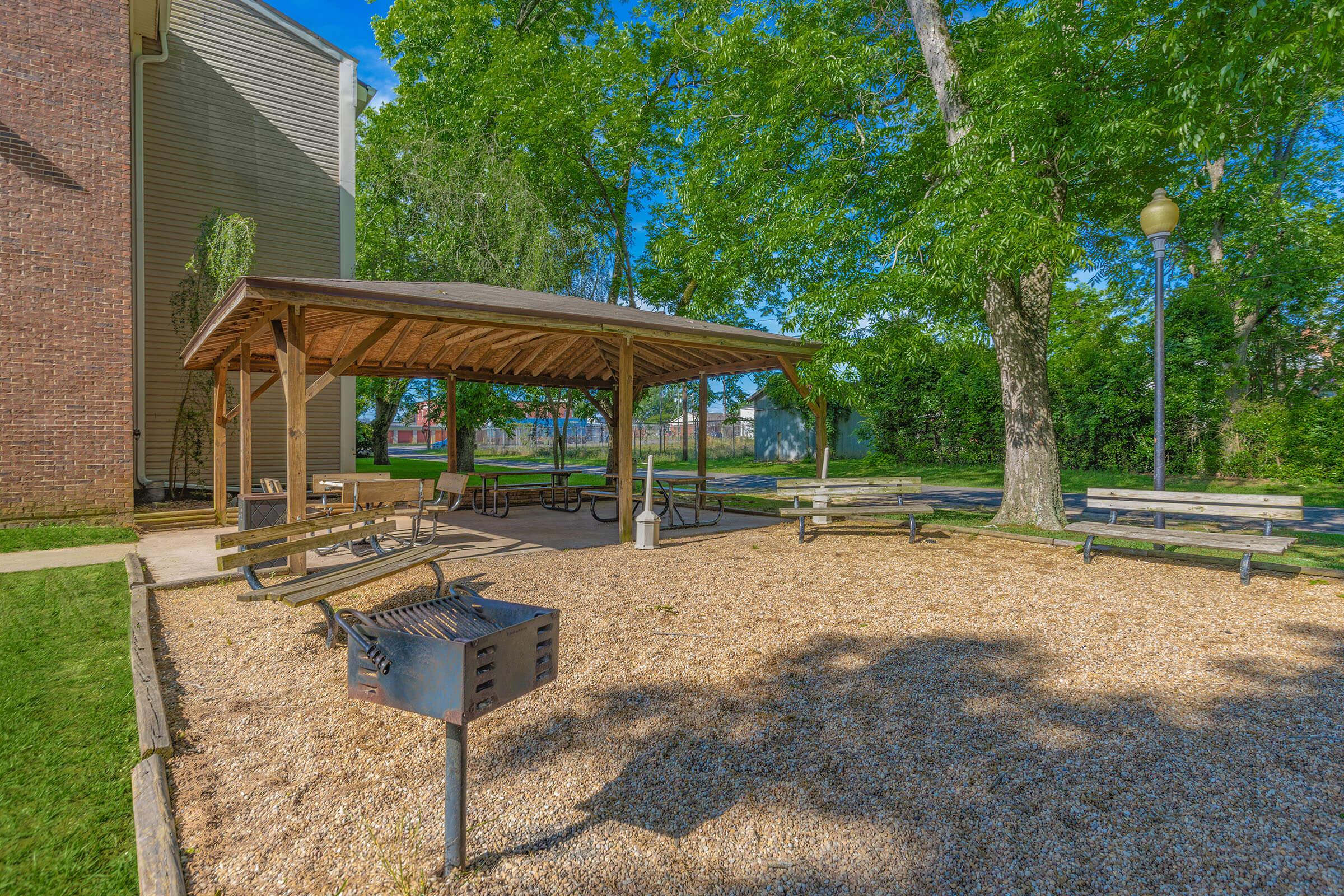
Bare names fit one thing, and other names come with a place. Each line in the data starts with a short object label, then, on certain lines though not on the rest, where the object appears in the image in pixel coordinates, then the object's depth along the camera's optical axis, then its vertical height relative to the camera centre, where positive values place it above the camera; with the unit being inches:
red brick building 339.9 +143.6
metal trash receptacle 279.6 -30.6
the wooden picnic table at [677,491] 371.2 -29.1
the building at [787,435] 1042.1 +14.4
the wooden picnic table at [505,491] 456.8 -35.4
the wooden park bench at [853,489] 341.4 -24.4
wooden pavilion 232.4 +53.3
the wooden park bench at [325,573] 153.3 -35.5
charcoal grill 76.7 -28.7
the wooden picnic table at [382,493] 277.6 -22.7
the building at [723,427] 1390.3 +41.8
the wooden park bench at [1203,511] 230.4 -25.5
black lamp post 266.5 +78.4
